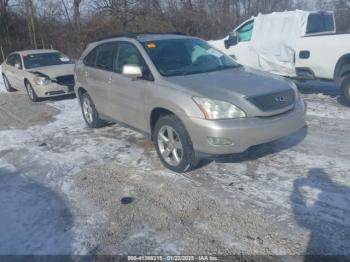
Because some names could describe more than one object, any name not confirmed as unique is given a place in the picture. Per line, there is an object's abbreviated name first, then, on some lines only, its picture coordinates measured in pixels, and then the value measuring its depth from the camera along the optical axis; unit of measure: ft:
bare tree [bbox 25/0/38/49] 78.59
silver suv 12.66
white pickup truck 23.41
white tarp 27.96
